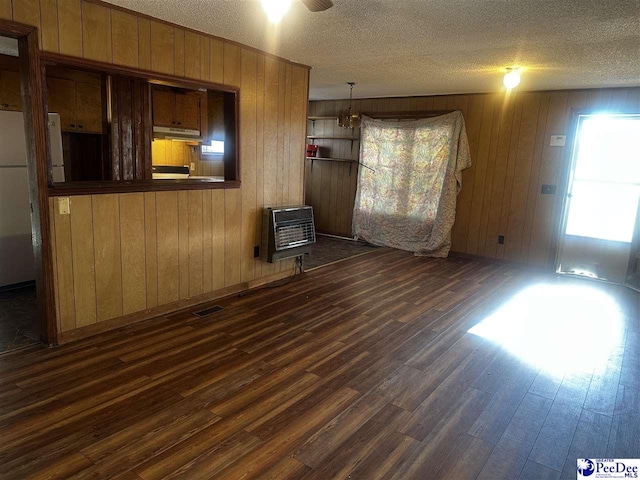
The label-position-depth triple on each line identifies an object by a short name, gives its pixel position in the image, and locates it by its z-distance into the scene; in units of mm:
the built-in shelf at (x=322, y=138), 7207
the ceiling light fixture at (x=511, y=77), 4207
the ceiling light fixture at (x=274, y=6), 2133
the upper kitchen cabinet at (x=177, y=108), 5262
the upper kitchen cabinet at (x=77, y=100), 4602
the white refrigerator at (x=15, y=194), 3904
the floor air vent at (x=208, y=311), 3737
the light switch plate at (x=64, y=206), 2911
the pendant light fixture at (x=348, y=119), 6500
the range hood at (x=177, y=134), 5297
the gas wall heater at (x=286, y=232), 4406
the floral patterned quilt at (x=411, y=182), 6195
